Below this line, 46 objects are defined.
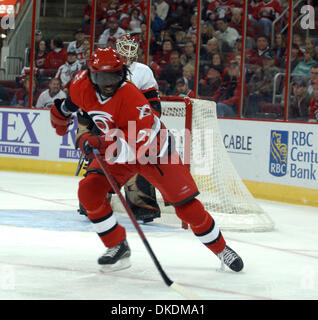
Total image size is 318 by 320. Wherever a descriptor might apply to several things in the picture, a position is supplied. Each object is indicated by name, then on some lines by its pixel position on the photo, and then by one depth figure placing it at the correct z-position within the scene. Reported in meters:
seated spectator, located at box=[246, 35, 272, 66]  16.98
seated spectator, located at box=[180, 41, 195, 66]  18.36
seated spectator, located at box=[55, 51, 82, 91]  19.83
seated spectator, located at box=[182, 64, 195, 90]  18.23
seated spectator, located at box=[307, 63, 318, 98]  15.70
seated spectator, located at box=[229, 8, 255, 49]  17.17
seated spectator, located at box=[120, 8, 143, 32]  19.72
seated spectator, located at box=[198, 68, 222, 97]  17.64
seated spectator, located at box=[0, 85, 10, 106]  19.94
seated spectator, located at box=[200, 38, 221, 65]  17.87
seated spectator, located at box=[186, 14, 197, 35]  18.44
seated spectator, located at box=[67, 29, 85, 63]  20.14
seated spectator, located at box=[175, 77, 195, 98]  18.16
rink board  14.90
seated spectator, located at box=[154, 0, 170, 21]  19.16
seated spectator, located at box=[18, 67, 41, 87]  20.28
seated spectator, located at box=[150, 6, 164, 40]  19.25
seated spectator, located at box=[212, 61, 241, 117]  16.97
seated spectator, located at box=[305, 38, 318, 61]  16.17
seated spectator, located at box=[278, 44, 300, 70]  16.19
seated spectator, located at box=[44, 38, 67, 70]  20.12
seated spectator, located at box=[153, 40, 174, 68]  18.91
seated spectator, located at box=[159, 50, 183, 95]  18.52
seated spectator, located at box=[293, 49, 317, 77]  15.92
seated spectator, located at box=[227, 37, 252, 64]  17.16
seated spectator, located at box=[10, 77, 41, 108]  19.97
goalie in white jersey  10.80
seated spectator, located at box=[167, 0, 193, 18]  18.92
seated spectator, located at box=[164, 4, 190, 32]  19.03
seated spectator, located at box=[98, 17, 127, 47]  20.00
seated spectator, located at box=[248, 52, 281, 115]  16.55
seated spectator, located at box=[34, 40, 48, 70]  20.17
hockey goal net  11.85
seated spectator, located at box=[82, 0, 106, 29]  20.02
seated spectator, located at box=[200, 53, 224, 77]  17.62
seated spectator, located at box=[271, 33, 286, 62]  16.67
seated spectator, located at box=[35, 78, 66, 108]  19.66
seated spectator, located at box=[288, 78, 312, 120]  15.66
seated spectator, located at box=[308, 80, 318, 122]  15.29
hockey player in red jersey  7.89
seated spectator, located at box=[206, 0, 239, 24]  17.94
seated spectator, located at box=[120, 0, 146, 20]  19.50
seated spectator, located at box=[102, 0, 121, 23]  19.97
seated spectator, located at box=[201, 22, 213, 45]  18.12
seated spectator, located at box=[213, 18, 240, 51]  17.59
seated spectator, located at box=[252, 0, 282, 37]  17.16
